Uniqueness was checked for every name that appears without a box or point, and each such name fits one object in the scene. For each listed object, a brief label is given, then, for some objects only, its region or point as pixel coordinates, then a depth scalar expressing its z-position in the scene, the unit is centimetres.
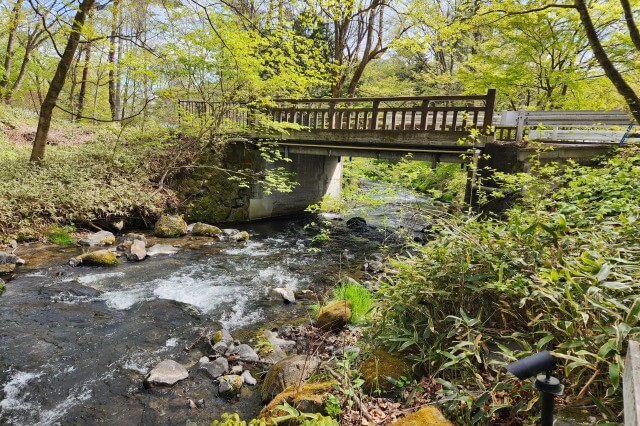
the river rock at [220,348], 527
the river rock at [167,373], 452
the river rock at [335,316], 567
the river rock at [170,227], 1098
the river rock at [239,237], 1156
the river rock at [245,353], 512
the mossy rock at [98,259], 820
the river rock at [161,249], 945
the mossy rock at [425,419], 252
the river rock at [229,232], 1186
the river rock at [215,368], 475
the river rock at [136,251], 882
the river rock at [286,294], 723
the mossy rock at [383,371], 329
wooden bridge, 928
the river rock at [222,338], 550
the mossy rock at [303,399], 311
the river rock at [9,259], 760
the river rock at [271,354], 508
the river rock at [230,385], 441
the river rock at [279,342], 545
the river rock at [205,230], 1159
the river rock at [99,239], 944
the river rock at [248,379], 464
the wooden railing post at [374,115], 1066
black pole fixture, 163
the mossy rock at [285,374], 405
